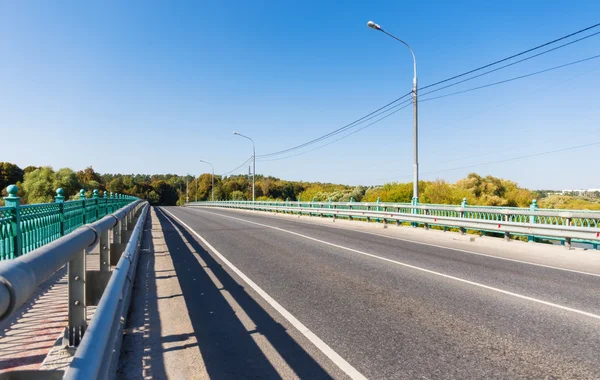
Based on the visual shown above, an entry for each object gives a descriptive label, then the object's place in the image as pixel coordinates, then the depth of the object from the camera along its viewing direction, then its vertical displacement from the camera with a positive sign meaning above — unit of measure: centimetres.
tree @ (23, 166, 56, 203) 7369 +245
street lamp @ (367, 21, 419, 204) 1967 +384
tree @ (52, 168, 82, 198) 7606 +306
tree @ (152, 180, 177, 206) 14458 +168
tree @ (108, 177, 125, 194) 12514 +341
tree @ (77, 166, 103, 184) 11894 +695
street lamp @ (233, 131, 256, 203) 4884 +430
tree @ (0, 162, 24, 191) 9762 +598
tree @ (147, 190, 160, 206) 13275 -8
